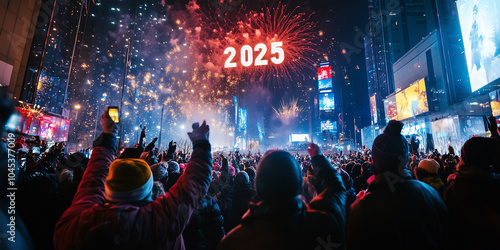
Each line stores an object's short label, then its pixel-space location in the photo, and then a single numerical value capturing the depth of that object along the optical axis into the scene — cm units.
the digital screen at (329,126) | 6238
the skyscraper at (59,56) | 2958
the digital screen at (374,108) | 5321
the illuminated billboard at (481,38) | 1744
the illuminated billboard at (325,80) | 6066
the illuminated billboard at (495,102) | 2013
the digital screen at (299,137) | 7136
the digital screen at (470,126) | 2416
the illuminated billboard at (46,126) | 2394
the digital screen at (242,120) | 7706
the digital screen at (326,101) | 5931
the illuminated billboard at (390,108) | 4319
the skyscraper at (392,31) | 5031
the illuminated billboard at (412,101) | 3472
